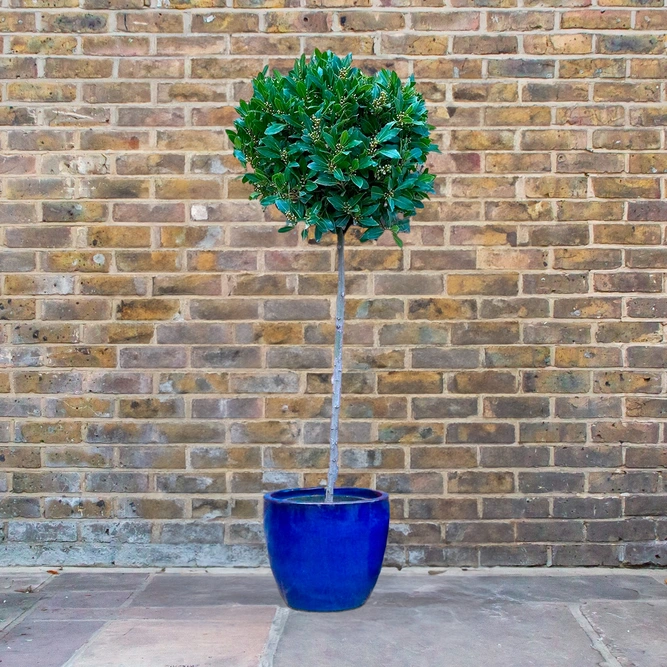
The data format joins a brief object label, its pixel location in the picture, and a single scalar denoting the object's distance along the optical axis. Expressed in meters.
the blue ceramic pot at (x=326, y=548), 3.44
